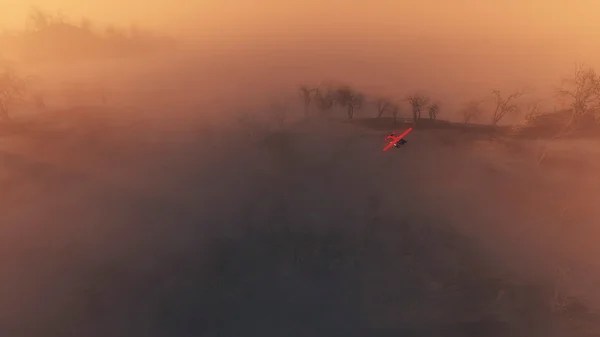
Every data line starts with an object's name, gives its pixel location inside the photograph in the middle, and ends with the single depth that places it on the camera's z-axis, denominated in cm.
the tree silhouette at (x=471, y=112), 7535
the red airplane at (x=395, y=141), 5652
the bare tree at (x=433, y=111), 7138
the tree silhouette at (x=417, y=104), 7094
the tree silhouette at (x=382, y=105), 7462
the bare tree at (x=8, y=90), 7778
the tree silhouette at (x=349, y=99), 7662
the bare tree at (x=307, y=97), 8138
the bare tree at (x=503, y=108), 7050
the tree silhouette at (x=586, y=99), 6297
